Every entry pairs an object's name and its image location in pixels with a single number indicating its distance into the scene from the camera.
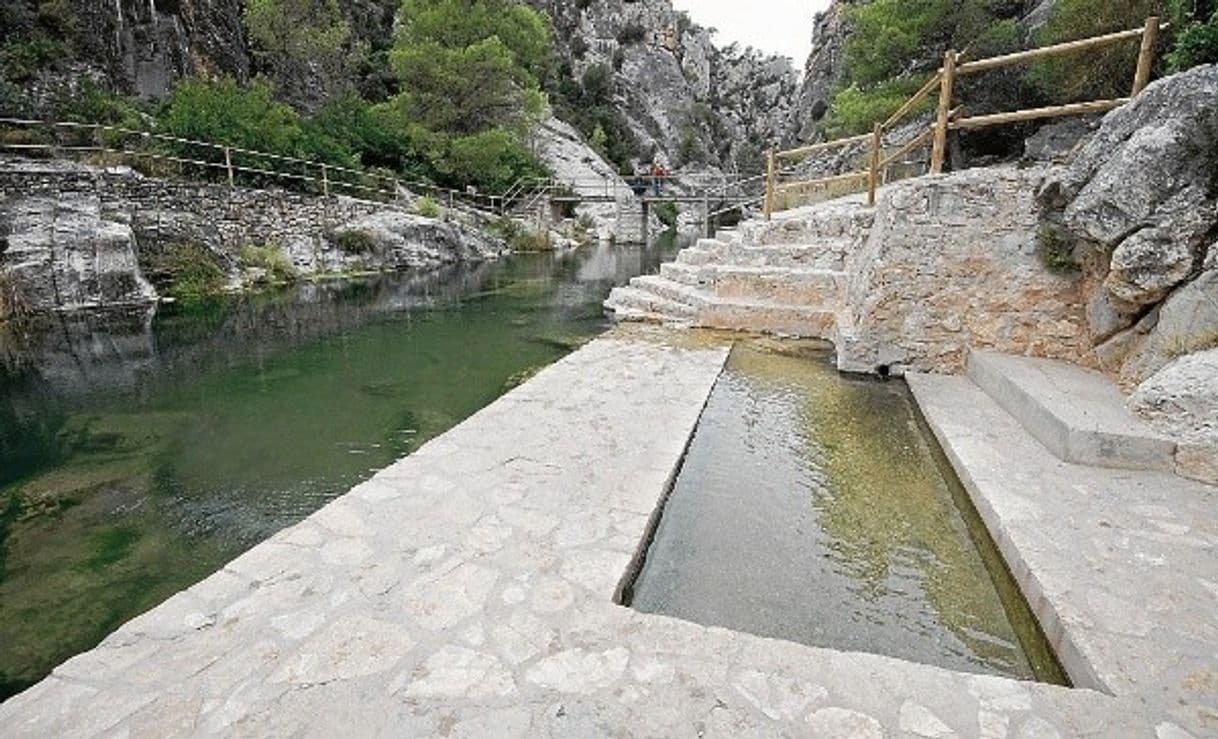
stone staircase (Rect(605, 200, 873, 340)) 7.27
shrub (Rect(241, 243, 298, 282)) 12.84
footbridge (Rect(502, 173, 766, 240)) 26.48
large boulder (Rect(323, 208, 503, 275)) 15.29
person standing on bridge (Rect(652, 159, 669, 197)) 34.43
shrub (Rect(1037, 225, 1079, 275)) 4.98
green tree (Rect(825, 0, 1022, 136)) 13.23
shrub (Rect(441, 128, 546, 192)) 23.19
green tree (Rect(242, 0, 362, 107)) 23.36
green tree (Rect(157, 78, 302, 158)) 14.05
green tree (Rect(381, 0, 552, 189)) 23.25
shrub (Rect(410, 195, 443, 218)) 18.47
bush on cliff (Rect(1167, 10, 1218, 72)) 5.25
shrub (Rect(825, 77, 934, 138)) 12.90
